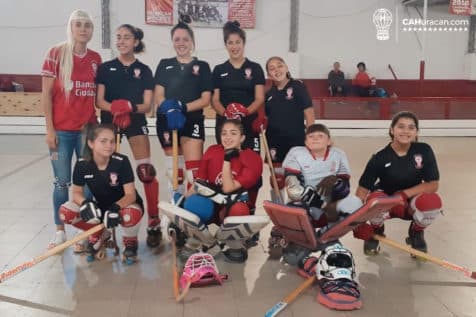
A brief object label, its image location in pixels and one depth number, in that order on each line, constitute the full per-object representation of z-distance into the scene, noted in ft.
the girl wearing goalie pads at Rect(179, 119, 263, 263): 9.22
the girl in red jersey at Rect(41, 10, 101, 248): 10.17
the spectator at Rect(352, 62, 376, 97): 39.17
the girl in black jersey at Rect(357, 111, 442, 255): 9.72
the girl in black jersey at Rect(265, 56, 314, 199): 10.66
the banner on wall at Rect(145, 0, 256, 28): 38.42
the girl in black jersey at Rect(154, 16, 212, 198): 10.62
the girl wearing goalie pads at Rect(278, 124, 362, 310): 7.89
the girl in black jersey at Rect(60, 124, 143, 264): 9.31
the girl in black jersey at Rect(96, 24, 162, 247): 10.45
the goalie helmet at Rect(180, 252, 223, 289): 8.26
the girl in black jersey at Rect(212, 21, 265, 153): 10.77
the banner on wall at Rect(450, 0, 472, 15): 37.01
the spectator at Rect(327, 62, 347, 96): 39.83
